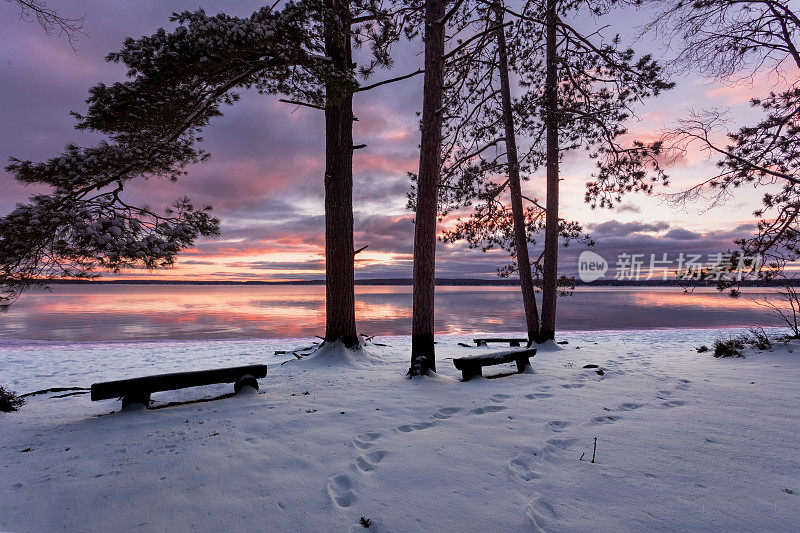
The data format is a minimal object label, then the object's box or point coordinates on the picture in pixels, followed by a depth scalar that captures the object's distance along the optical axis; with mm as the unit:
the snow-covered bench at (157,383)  3932
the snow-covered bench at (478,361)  5676
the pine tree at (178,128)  4324
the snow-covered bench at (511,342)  9860
